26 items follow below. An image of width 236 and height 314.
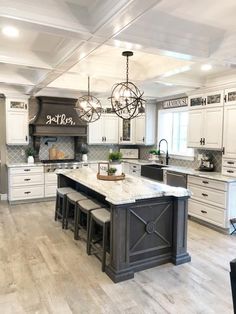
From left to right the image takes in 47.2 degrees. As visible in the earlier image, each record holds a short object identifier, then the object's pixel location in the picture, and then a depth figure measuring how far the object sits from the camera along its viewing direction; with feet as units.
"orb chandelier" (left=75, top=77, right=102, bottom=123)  15.26
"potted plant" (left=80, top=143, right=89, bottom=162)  23.13
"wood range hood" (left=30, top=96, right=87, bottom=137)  21.02
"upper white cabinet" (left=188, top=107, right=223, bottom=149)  15.87
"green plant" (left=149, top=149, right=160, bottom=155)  22.61
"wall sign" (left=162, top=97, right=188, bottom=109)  20.04
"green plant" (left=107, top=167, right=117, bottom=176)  13.71
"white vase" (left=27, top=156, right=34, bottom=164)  20.88
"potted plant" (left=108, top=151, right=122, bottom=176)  13.85
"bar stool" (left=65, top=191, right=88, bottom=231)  13.80
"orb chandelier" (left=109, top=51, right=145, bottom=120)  11.79
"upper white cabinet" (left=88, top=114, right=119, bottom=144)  23.21
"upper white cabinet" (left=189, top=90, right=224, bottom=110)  15.79
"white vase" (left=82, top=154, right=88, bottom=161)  23.11
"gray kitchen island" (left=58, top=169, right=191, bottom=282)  9.86
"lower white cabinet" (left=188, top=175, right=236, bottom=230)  14.46
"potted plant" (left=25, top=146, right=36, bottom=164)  20.89
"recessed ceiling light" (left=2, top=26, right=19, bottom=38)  9.88
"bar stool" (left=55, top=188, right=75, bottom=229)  15.30
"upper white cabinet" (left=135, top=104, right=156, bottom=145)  23.21
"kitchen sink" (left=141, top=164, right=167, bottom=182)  19.61
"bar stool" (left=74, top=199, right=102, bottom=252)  12.11
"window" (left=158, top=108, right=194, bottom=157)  20.94
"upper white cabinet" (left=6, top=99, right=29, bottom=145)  19.84
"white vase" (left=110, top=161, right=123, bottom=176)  13.83
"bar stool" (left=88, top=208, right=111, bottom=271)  10.44
